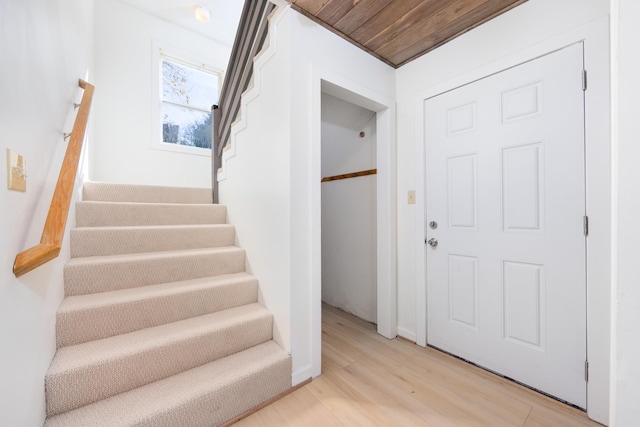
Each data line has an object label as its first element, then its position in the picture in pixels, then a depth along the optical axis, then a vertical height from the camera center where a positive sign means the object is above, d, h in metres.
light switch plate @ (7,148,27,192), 0.78 +0.14
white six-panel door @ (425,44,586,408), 1.39 -0.09
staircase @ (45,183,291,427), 1.13 -0.67
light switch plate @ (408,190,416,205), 2.11 +0.11
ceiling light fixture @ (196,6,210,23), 3.13 +2.49
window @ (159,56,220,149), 3.46 +1.58
